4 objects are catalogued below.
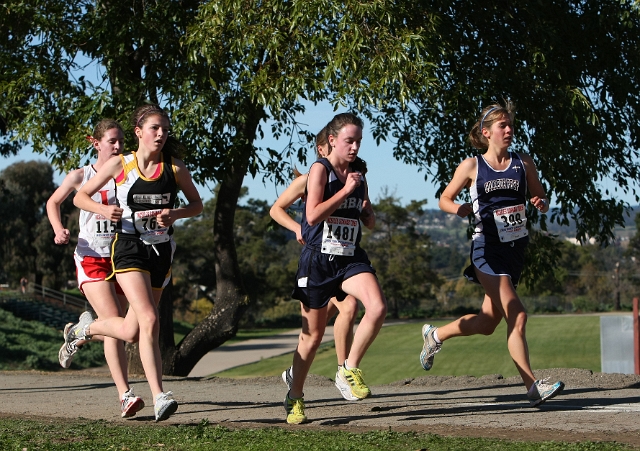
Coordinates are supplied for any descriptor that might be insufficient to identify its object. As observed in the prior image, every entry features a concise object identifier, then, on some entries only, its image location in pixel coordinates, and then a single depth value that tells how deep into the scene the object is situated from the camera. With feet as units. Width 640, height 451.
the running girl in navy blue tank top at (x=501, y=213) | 43.27
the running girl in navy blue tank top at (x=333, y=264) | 41.09
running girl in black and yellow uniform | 40.78
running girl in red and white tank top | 44.88
